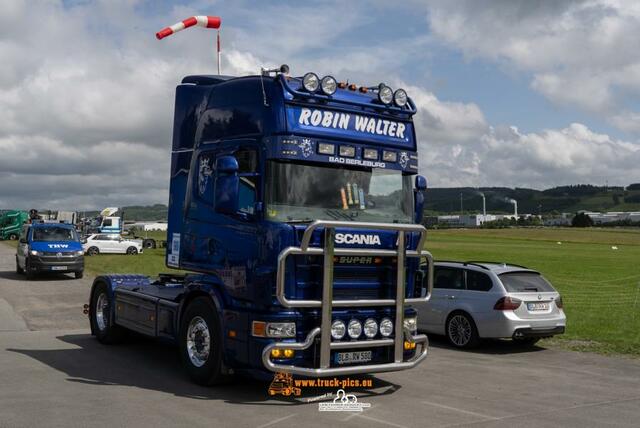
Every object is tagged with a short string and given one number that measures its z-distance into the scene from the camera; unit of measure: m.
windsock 11.09
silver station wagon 12.09
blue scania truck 7.68
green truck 74.81
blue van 26.05
